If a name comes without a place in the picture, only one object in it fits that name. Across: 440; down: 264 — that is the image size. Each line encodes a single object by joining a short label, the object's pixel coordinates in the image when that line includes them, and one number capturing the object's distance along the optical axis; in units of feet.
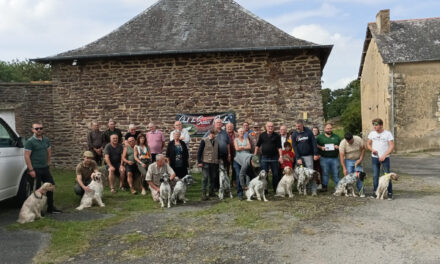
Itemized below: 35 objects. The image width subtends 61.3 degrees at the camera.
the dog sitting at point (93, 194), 24.89
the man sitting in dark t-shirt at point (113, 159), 30.45
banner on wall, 40.60
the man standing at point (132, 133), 31.35
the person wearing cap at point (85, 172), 25.74
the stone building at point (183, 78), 39.96
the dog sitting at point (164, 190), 24.62
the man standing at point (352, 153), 26.37
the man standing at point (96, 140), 34.30
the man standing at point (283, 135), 28.21
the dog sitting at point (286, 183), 26.12
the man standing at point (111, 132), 33.61
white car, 22.24
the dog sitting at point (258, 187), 24.99
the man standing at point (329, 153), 27.86
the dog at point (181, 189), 25.26
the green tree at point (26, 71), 134.72
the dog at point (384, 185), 24.50
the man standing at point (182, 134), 28.78
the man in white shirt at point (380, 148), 25.26
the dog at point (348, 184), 25.90
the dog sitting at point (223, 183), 26.53
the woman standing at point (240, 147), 26.84
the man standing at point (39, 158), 22.18
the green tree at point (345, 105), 97.57
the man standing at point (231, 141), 28.17
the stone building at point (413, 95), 64.28
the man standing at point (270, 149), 26.68
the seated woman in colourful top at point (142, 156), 29.48
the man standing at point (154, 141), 31.17
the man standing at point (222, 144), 27.01
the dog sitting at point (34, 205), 21.08
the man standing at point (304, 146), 27.32
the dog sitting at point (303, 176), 26.48
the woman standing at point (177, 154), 27.73
